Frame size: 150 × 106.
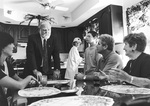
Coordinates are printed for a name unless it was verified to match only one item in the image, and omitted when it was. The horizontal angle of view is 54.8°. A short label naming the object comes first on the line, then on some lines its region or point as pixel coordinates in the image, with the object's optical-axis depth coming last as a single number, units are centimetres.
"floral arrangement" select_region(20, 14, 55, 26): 322
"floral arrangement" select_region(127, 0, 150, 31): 262
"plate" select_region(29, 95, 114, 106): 57
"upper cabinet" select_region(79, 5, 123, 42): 282
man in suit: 146
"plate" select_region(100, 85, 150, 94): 75
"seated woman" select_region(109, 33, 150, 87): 108
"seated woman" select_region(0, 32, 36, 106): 86
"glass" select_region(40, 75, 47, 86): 108
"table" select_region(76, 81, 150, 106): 30
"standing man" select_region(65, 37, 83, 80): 291
